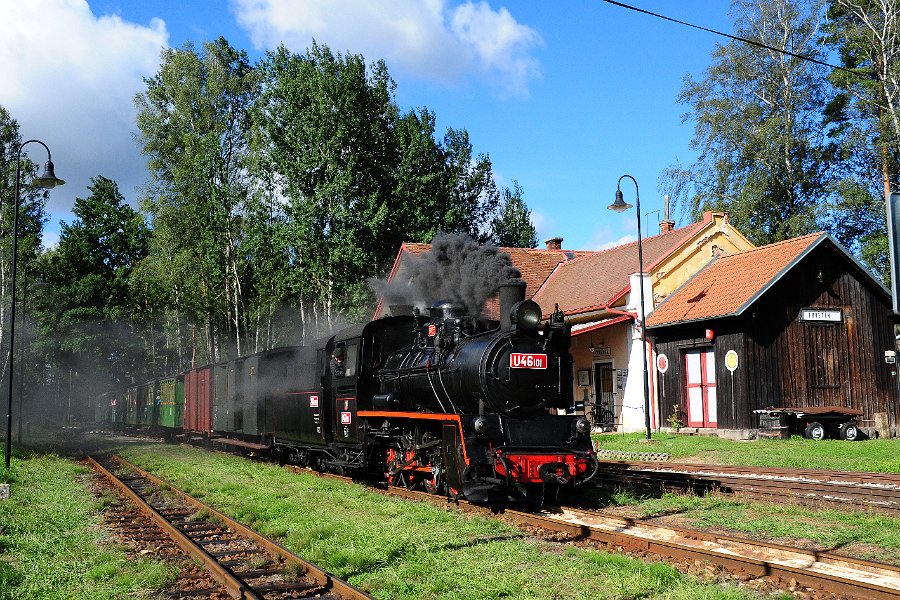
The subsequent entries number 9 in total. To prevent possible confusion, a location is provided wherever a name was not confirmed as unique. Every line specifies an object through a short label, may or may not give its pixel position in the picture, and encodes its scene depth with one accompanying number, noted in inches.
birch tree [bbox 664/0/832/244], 1252.5
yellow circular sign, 856.3
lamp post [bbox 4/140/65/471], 684.7
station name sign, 880.3
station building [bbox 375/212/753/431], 1000.2
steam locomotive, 409.4
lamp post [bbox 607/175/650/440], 865.7
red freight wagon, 969.5
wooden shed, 849.5
